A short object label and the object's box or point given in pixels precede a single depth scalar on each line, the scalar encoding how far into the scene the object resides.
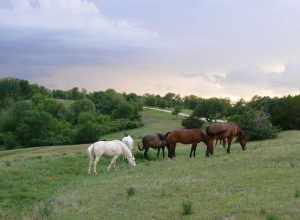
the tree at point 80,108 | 115.94
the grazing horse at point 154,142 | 31.30
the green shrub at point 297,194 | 13.65
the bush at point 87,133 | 87.75
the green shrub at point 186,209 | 12.91
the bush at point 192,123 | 80.38
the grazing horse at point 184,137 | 28.55
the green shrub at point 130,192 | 16.22
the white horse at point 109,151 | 25.06
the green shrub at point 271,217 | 11.21
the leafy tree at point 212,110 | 90.69
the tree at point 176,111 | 109.62
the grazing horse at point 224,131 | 28.62
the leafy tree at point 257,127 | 49.25
